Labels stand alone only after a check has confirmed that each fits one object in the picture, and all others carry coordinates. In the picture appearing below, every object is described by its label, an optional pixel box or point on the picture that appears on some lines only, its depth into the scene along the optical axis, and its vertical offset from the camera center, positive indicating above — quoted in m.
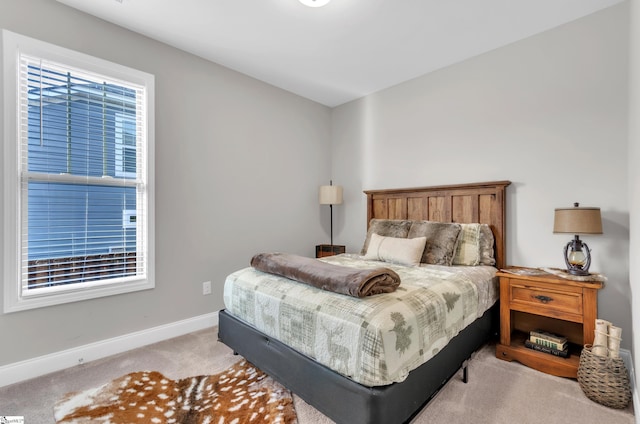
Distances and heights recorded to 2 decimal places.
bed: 1.34 -0.80
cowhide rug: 1.59 -1.12
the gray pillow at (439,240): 2.61 -0.27
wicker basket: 1.66 -0.99
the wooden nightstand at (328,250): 3.74 -0.51
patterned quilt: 1.34 -0.59
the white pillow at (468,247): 2.61 -0.33
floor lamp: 3.77 +0.21
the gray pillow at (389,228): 2.98 -0.18
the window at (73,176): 1.97 +0.26
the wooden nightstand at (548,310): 1.94 -0.70
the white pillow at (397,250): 2.59 -0.36
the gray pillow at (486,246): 2.63 -0.32
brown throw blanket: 1.58 -0.39
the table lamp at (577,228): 2.01 -0.12
